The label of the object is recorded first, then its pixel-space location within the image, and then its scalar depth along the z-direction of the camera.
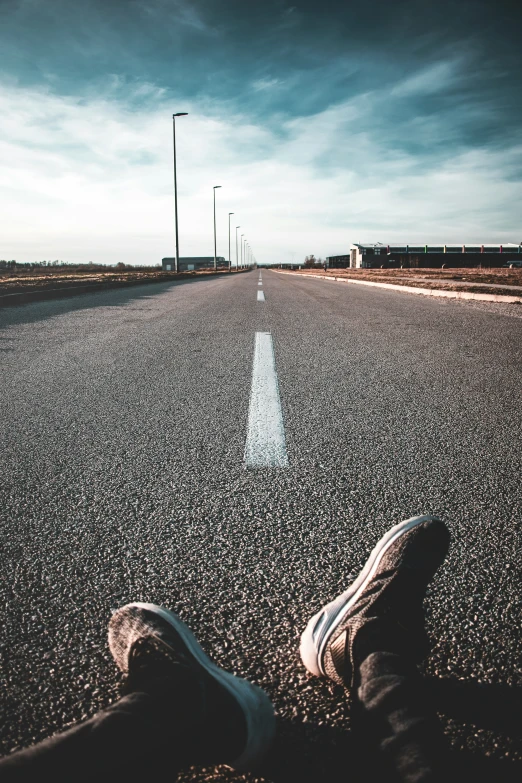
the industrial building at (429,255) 79.38
